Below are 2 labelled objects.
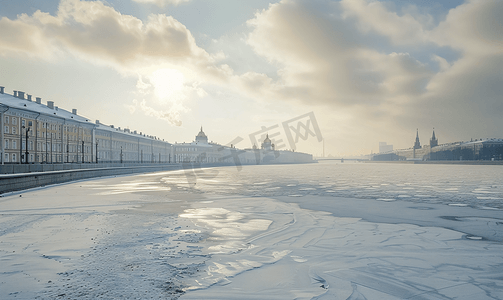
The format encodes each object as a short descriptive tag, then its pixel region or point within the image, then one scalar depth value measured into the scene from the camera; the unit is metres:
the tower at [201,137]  164.39
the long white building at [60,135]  51.59
